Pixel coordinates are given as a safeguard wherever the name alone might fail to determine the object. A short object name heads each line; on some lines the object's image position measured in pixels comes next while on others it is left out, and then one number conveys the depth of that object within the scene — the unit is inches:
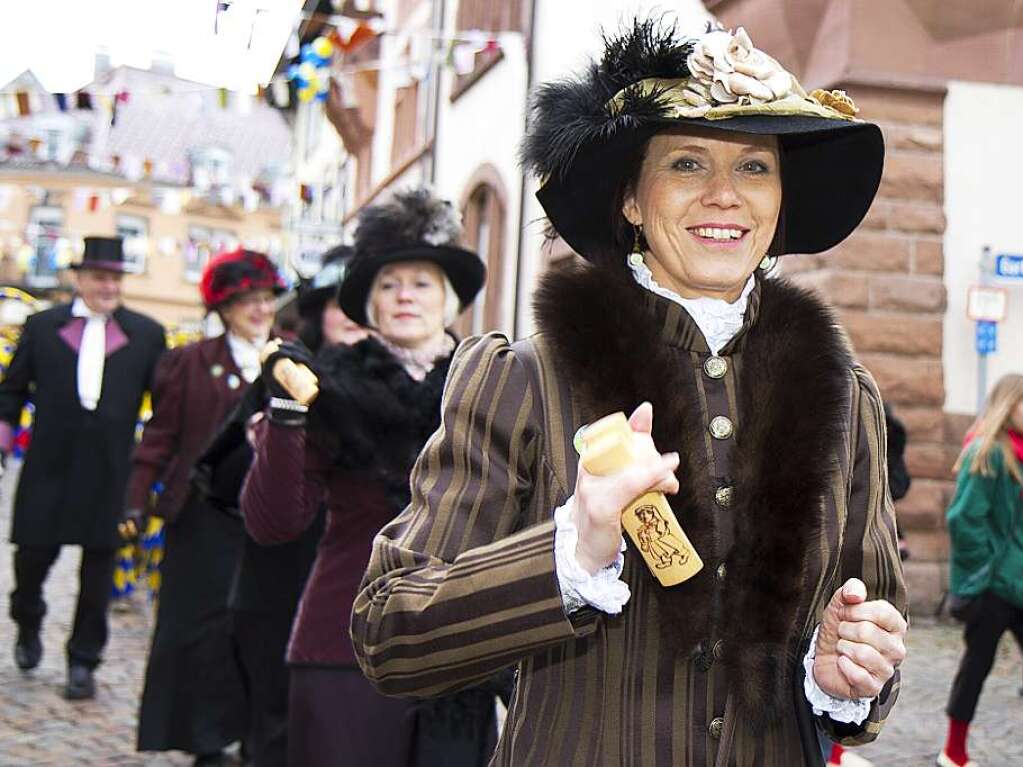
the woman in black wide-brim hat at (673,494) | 69.3
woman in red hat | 220.5
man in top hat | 282.2
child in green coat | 233.1
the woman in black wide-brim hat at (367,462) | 135.1
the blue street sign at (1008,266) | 356.2
